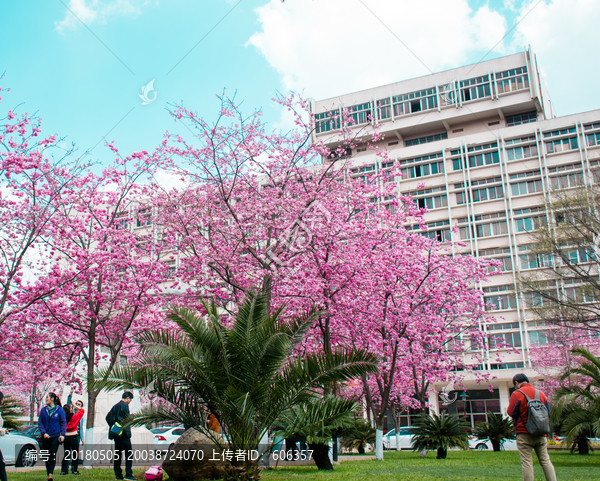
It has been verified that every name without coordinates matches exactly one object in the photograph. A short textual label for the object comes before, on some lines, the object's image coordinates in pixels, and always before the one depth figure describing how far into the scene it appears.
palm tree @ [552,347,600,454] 12.42
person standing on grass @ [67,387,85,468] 12.09
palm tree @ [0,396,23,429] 18.27
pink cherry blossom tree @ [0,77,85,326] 13.90
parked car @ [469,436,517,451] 25.25
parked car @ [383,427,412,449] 29.31
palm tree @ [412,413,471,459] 16.31
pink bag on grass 9.31
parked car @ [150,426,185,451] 22.03
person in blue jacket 9.46
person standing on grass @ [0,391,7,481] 7.56
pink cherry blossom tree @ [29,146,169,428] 16.62
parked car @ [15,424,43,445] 19.52
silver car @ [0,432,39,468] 14.09
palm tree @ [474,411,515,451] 19.27
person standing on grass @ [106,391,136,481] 9.77
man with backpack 6.97
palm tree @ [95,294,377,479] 8.34
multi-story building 46.00
